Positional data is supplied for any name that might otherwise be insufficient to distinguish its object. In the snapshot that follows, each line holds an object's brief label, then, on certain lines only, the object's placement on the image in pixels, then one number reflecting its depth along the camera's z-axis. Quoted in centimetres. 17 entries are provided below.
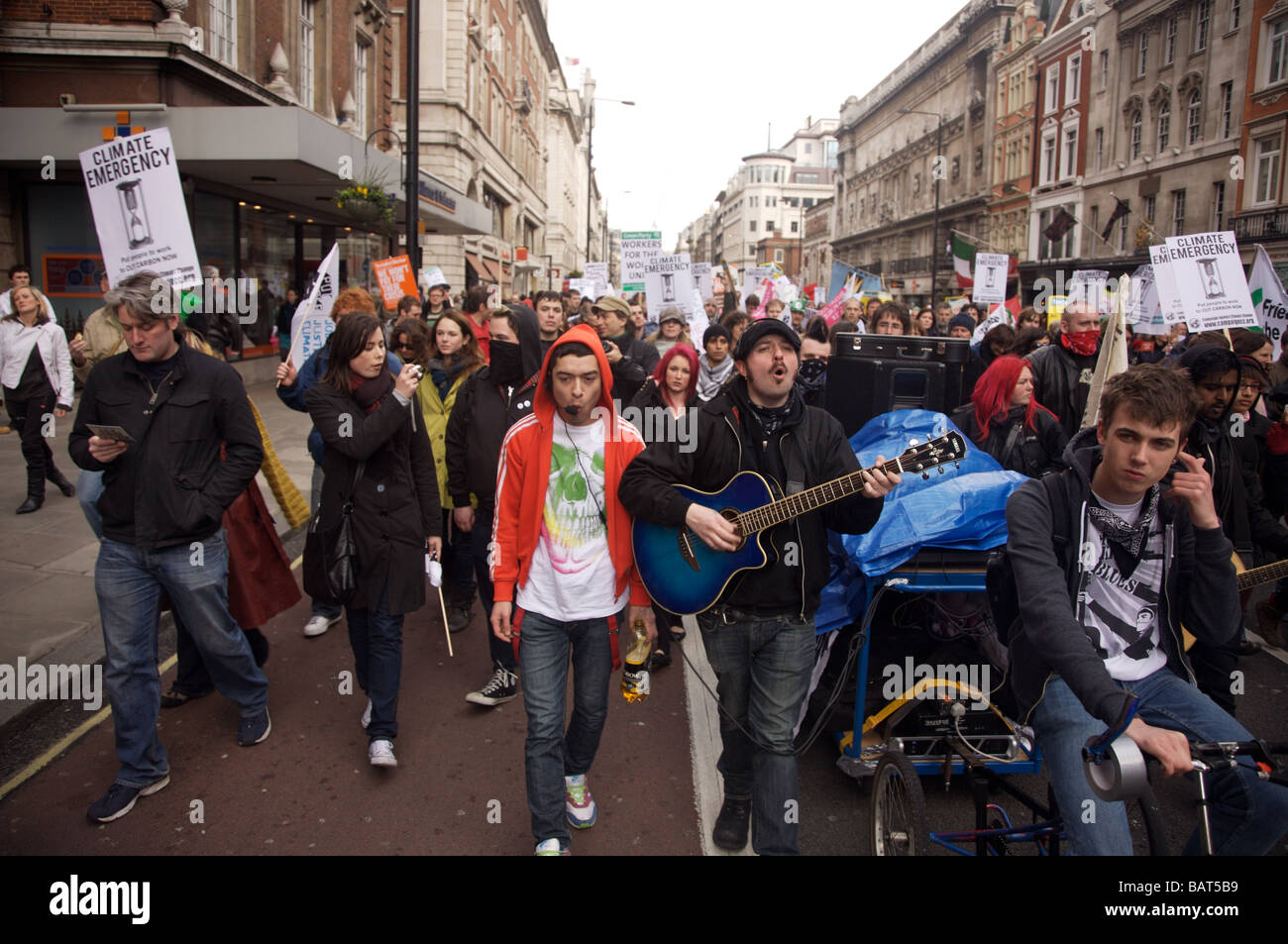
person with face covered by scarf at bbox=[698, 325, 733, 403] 756
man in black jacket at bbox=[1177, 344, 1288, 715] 407
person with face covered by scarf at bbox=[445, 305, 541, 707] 510
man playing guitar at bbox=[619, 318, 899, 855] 328
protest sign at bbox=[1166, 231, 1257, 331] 788
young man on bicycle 257
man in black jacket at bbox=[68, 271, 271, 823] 386
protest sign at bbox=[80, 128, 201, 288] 498
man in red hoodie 345
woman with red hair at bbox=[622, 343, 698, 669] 545
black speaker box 624
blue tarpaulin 371
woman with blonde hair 819
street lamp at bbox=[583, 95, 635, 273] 3597
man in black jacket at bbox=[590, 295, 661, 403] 680
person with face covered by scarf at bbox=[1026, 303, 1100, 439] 625
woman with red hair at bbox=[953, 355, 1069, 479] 522
